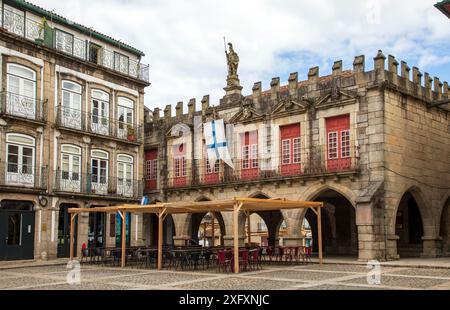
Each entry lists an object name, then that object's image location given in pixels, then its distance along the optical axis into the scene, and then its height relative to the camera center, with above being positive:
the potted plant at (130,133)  27.84 +3.77
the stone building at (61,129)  22.42 +3.48
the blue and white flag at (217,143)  25.59 +3.03
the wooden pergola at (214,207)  16.98 +0.15
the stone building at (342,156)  21.55 +2.33
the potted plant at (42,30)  23.47 +7.49
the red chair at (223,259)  17.22 -1.42
